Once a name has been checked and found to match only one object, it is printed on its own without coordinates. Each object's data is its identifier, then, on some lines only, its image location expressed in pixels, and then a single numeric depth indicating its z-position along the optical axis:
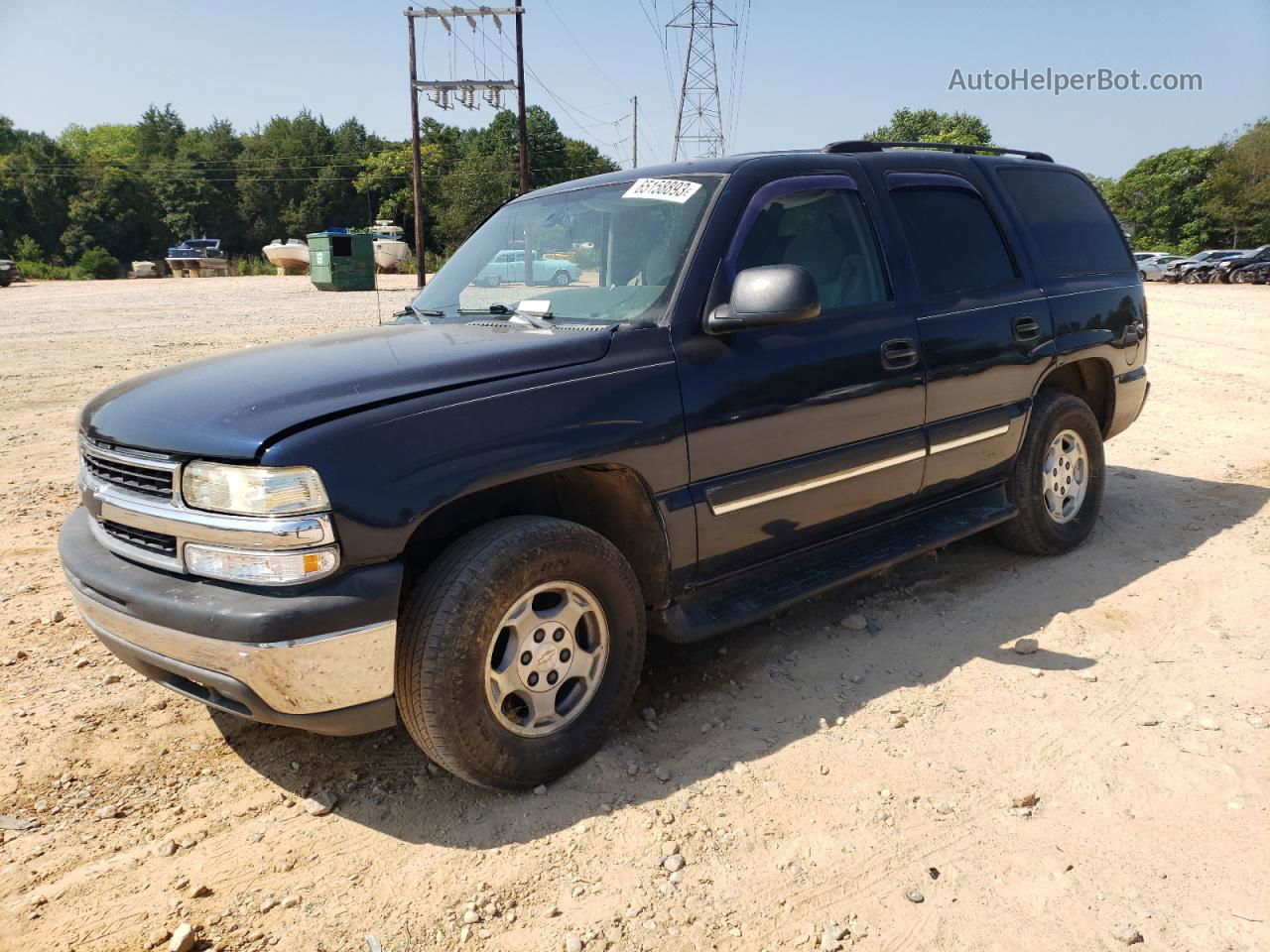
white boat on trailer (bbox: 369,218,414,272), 46.31
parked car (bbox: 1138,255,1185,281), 39.45
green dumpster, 30.59
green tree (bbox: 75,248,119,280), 54.12
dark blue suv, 2.38
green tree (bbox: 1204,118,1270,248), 52.41
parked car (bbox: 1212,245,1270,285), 34.12
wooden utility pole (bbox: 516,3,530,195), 28.05
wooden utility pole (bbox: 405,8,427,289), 30.11
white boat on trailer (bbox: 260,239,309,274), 48.69
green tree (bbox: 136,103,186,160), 91.75
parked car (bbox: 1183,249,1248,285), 35.69
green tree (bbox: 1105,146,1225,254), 57.94
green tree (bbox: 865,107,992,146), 73.12
